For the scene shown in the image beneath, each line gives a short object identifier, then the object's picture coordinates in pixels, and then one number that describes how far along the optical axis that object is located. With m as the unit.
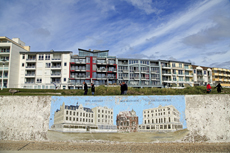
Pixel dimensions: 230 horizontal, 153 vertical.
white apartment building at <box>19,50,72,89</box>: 53.62
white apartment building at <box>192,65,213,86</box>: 72.22
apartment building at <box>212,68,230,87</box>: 81.84
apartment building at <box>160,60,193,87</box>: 65.75
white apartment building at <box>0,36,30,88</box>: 50.56
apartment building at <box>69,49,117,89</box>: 55.05
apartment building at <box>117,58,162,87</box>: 60.22
